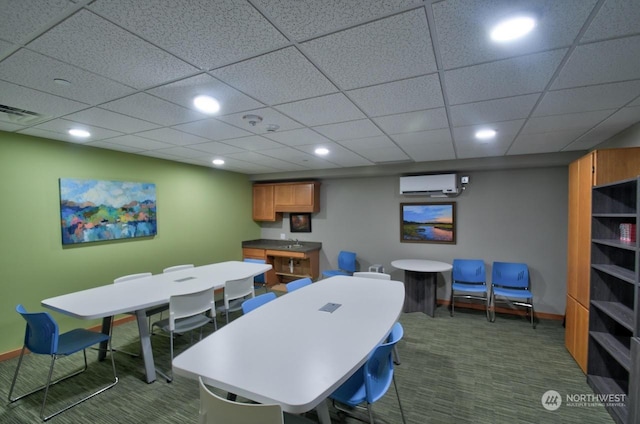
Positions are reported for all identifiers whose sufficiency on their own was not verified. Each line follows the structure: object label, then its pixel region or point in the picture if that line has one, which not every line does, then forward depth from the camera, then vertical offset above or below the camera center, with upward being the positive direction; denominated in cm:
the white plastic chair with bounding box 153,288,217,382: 266 -104
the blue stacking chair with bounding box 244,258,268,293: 539 -145
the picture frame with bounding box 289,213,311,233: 615 -35
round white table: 434 -127
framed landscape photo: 484 -29
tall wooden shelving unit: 237 -77
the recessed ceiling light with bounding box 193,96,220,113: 209 +82
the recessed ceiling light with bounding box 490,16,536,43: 121 +82
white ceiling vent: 232 +83
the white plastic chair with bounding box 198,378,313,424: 111 -86
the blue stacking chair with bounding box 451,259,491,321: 445 -116
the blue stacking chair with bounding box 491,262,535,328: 417 -118
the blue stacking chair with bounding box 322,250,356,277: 528 -113
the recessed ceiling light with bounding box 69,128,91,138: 293 +83
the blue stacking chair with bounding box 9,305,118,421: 224 -118
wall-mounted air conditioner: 460 +37
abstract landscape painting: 349 -3
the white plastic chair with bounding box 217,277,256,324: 324 -103
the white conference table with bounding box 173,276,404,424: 127 -84
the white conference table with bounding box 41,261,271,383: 239 -88
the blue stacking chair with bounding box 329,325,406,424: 159 -110
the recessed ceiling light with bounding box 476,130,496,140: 292 +79
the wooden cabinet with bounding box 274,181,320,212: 579 +22
